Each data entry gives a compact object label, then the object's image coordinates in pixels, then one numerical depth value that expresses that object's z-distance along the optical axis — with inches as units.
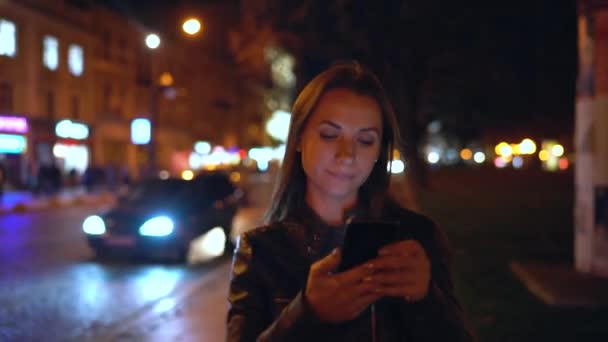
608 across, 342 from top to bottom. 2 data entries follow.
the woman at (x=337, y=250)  61.2
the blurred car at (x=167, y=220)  503.8
